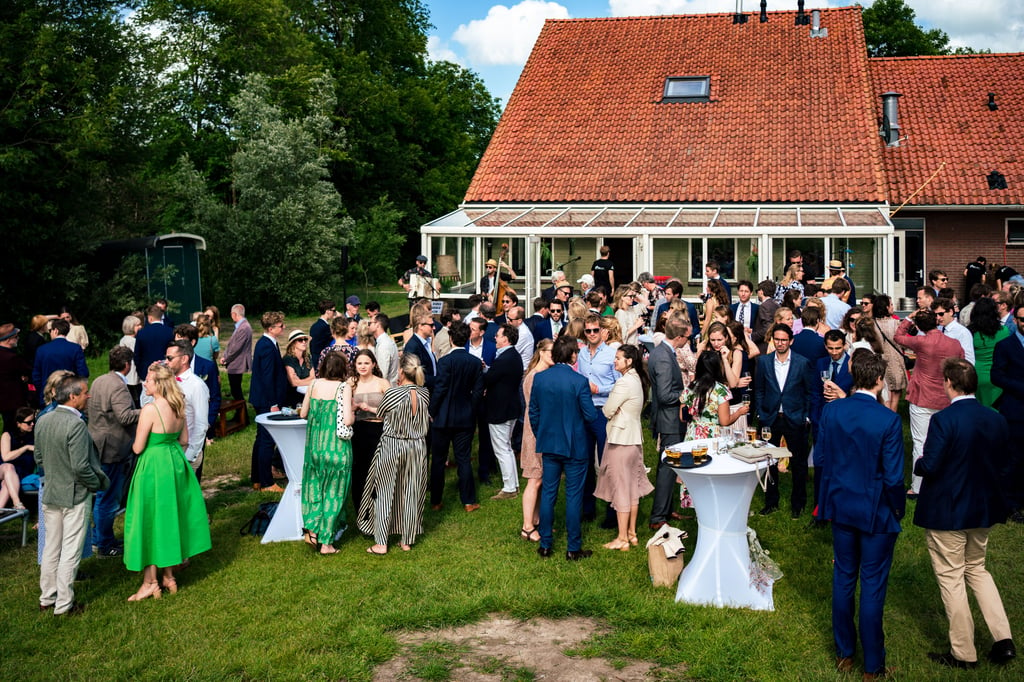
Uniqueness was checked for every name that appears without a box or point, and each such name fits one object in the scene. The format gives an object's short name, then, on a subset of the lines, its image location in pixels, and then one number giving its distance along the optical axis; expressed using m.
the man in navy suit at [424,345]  9.86
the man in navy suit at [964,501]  5.63
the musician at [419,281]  17.27
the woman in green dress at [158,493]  7.09
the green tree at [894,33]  34.88
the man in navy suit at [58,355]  10.45
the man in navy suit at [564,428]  7.68
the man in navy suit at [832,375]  8.00
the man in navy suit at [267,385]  10.02
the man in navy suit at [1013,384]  8.20
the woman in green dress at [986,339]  8.84
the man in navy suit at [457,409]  8.97
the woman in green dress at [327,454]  7.96
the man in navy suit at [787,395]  8.46
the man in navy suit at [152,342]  11.52
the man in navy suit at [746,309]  12.03
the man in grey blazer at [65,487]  6.83
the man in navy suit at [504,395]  9.30
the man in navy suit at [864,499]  5.55
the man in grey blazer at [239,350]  12.66
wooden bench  12.74
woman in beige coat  7.68
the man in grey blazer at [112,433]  7.77
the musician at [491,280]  16.48
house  19.36
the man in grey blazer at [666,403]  8.07
